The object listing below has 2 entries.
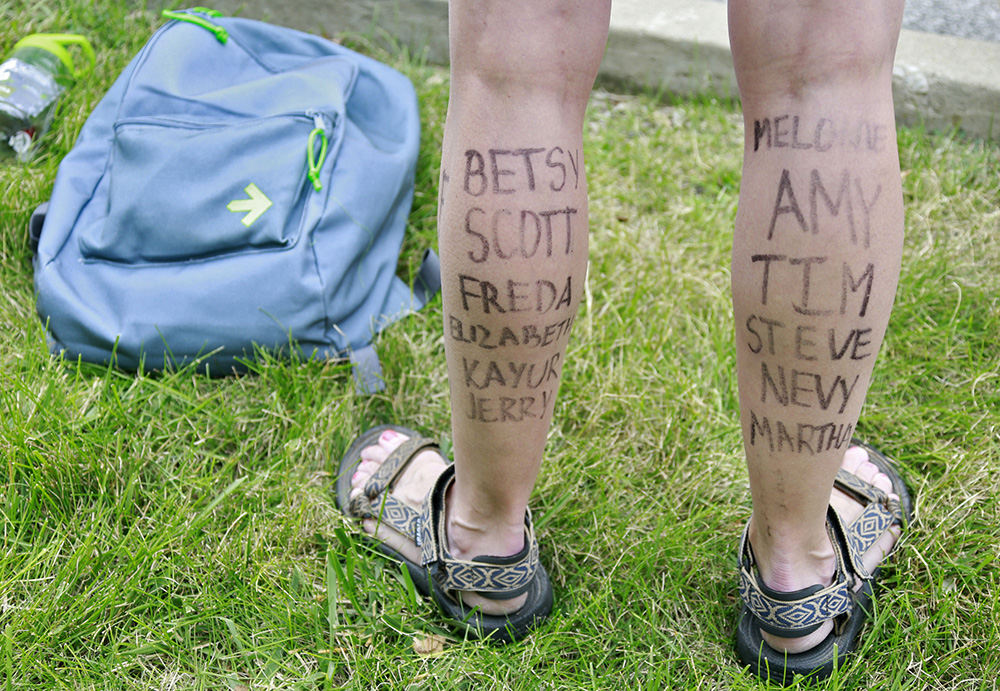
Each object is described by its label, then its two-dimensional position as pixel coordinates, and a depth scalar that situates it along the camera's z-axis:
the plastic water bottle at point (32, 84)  2.21
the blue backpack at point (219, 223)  1.78
